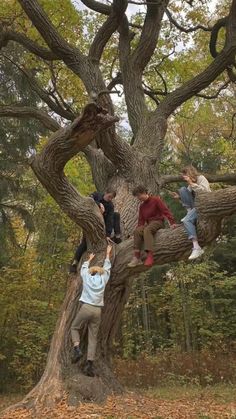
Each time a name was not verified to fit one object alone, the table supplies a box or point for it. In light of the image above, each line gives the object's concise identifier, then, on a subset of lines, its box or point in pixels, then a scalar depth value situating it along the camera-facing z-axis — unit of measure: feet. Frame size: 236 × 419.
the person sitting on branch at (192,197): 24.68
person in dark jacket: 28.60
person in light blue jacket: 24.99
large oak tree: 23.94
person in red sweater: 25.44
